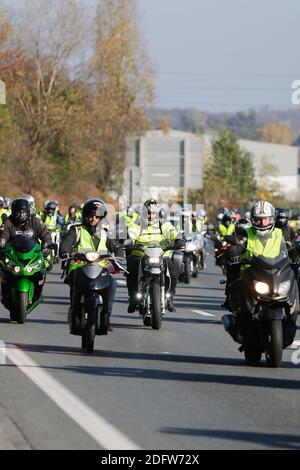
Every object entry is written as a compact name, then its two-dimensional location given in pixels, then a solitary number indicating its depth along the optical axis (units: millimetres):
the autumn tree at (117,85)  74062
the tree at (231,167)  111375
